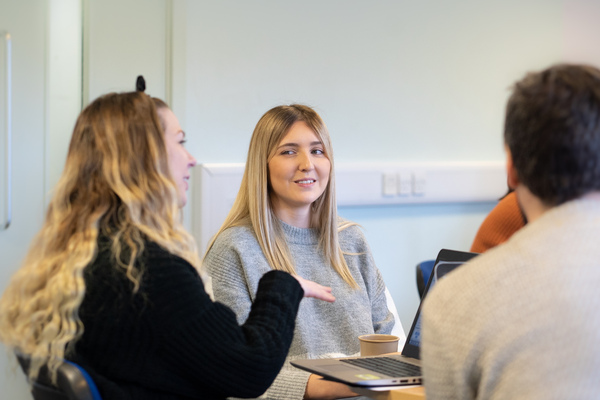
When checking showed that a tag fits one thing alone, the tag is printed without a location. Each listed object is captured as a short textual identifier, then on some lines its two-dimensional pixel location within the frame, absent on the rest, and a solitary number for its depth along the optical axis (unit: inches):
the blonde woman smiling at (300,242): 111.8
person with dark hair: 73.9
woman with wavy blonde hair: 91.8
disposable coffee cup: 104.9
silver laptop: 96.2
